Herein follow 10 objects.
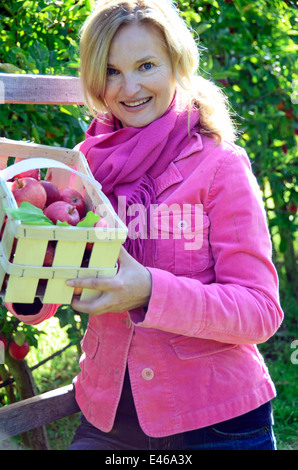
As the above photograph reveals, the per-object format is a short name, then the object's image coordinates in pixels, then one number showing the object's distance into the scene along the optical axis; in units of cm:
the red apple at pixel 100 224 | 193
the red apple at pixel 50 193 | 208
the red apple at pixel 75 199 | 206
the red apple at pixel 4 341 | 269
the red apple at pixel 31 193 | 200
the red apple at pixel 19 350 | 277
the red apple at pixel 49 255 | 191
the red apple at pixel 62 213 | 197
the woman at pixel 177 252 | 211
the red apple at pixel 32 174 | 217
